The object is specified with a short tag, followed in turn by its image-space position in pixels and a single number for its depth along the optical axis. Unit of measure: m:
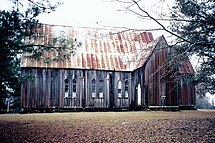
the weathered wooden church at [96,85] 25.64
